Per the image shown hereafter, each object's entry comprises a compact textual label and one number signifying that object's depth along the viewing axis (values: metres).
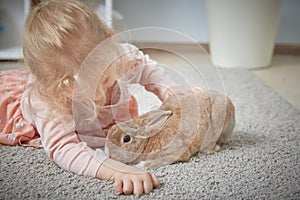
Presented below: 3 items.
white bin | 1.98
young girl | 0.80
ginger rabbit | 0.83
